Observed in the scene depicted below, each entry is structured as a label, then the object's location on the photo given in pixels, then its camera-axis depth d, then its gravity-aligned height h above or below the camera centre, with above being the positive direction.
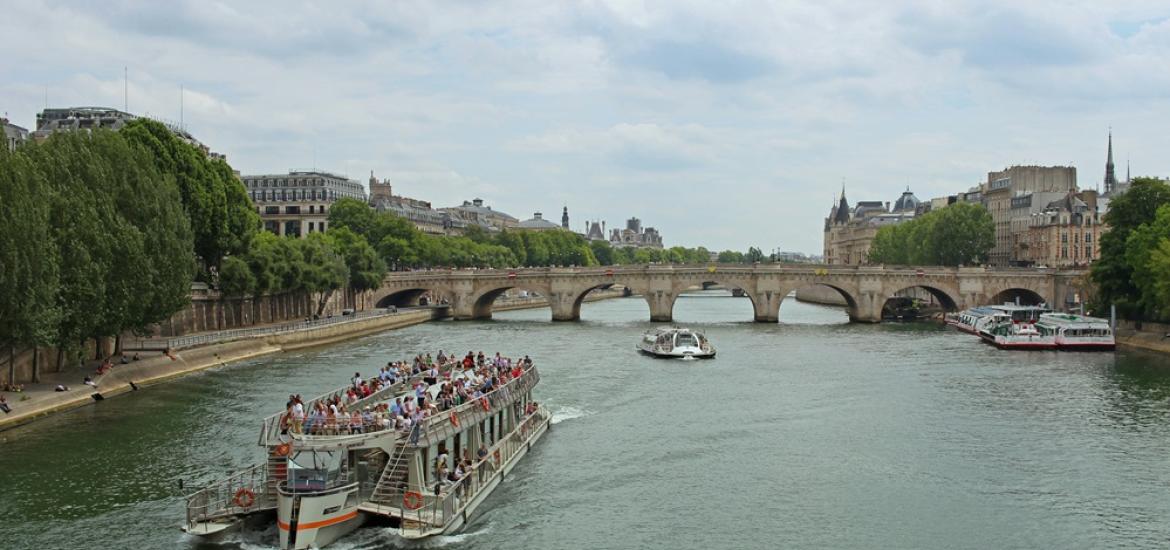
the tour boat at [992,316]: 90.50 -3.03
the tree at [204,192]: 72.56 +5.45
